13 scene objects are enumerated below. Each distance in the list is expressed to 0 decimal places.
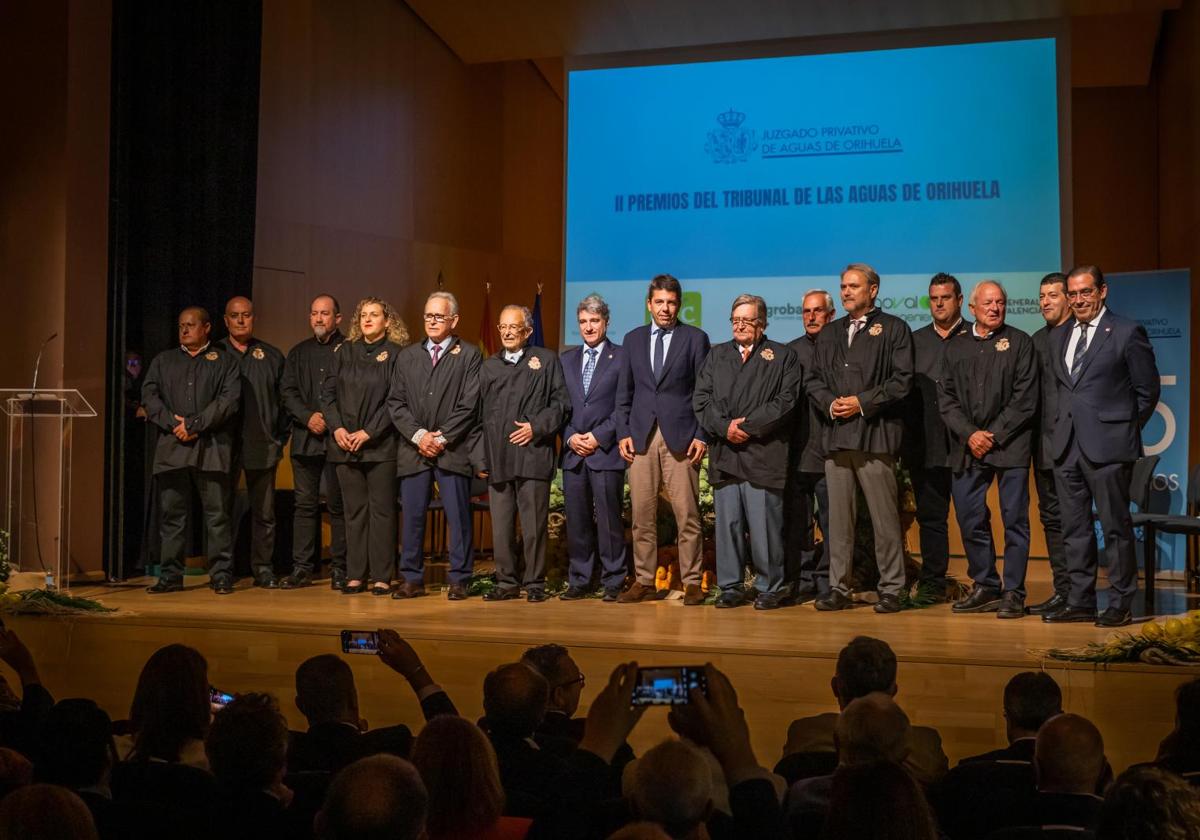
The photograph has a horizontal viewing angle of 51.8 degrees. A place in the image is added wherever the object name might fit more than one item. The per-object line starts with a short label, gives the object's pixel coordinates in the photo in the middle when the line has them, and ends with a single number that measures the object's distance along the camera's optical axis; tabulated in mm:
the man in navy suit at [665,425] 5914
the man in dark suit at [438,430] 6113
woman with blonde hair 6246
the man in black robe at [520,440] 6027
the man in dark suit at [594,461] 6000
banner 7828
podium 6836
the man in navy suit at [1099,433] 5027
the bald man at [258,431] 6586
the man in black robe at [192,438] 6398
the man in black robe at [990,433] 5398
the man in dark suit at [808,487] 5812
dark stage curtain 7105
